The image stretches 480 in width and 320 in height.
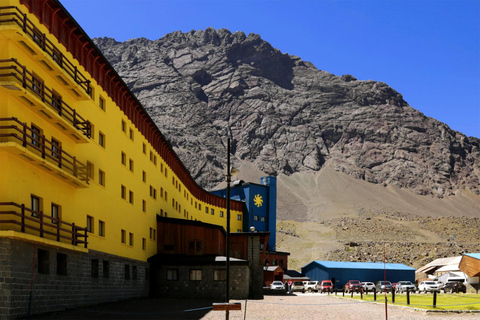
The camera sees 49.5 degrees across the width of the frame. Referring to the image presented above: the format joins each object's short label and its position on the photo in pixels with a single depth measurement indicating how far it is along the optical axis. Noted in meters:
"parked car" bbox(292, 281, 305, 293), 70.38
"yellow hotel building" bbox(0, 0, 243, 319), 21.88
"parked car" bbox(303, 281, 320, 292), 71.31
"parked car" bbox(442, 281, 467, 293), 60.06
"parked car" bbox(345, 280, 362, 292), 65.71
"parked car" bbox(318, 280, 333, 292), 67.75
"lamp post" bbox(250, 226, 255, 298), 46.75
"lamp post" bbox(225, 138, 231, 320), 18.51
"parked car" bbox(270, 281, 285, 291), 62.81
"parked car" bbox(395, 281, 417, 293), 62.52
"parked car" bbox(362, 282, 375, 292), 68.32
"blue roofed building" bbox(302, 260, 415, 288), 81.62
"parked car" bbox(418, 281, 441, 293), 61.78
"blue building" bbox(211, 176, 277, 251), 92.94
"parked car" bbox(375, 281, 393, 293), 65.07
